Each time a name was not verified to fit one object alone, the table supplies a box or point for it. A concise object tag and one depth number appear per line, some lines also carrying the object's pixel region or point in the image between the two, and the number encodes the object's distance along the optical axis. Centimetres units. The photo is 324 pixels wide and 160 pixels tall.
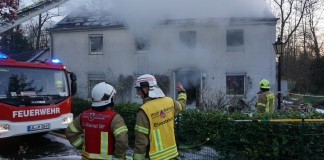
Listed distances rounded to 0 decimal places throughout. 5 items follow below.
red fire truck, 627
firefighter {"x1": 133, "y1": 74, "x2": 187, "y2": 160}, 306
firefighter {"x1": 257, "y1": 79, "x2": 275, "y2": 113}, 616
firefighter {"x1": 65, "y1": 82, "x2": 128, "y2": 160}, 292
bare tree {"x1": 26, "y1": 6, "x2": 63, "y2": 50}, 3281
